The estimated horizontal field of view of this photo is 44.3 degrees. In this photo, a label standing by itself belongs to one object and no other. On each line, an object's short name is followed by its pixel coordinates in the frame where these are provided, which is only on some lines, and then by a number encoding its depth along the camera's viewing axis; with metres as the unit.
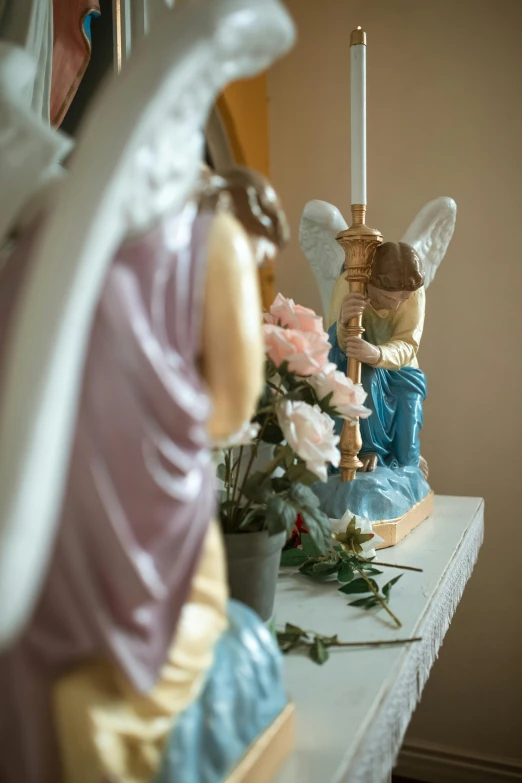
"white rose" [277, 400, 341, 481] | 0.64
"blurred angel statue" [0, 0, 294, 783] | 0.33
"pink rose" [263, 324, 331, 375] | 0.67
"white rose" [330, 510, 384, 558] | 0.95
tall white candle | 1.07
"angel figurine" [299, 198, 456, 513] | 1.13
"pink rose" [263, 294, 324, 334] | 0.70
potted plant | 0.64
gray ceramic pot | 0.66
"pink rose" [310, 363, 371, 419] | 0.71
